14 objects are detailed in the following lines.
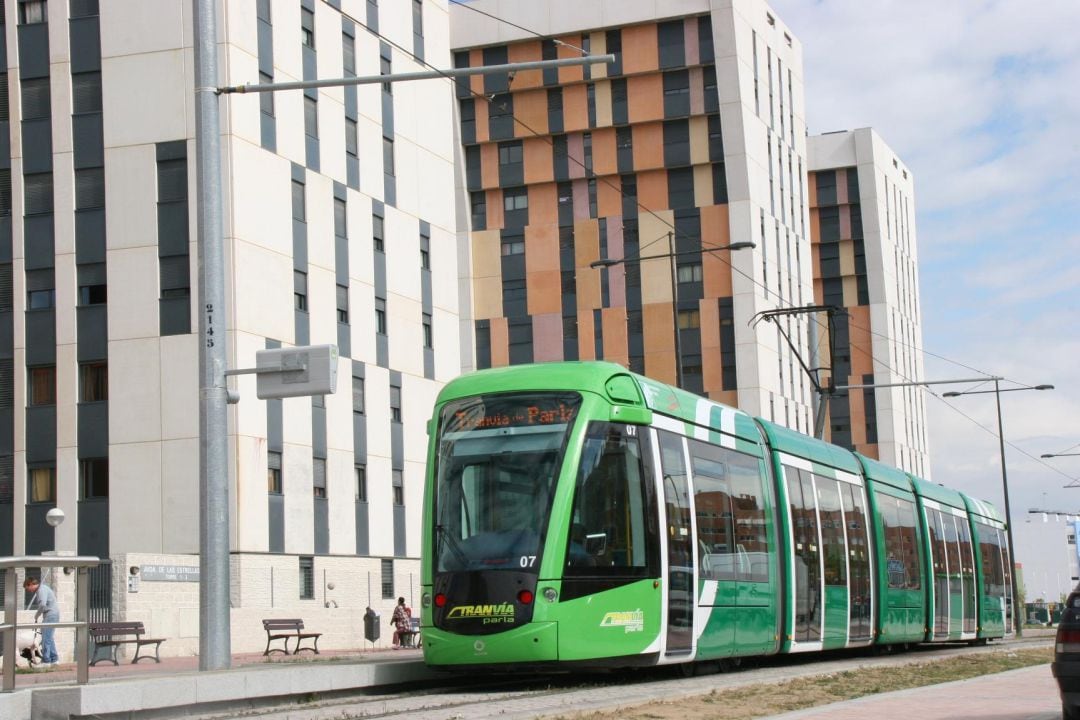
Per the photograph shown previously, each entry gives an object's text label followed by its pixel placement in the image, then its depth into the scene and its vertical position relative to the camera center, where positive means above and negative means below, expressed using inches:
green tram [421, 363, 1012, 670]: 633.6 +21.2
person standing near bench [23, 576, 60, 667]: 853.7 -3.9
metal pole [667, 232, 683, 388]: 1347.2 +197.0
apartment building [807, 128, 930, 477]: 3540.8 +622.3
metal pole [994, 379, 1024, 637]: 2273.3 +163.5
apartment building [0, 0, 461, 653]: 1530.5 +290.6
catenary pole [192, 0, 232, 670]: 641.6 +88.8
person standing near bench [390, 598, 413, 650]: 1620.3 -32.1
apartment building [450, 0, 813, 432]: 2650.1 +639.5
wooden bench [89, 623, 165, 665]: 1161.4 -25.0
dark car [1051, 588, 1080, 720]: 436.8 -26.6
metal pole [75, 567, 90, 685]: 507.5 -8.1
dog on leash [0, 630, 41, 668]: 968.3 -26.1
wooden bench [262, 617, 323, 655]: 1354.6 -28.9
